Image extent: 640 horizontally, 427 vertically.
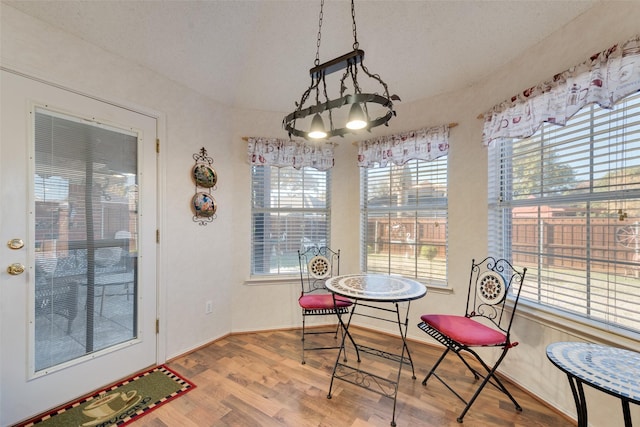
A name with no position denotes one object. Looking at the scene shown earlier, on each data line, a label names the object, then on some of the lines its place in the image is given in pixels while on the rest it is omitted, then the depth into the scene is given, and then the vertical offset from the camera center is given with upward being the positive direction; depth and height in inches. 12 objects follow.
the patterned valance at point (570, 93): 53.7 +29.2
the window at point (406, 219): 106.3 -3.2
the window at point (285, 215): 118.6 -1.5
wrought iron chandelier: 52.1 +22.6
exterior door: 61.3 -9.3
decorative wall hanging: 99.2 +9.5
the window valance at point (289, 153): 112.7 +26.1
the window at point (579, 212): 58.8 +0.2
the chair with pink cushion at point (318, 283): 95.2 -32.7
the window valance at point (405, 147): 100.0 +26.8
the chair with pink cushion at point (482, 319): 68.3 -32.9
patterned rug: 63.8 -51.6
